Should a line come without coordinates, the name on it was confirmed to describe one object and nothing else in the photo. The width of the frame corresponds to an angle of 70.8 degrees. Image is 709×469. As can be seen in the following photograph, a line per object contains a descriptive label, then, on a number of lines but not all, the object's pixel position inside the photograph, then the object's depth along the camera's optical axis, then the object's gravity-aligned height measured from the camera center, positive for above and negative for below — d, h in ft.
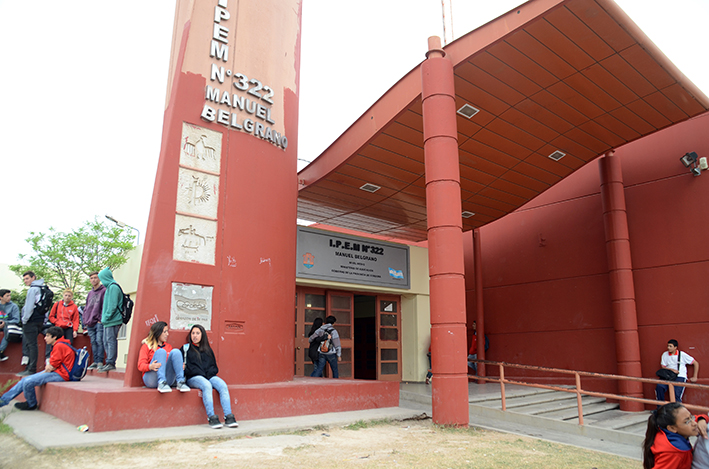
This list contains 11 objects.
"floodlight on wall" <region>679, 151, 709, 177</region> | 35.60 +11.81
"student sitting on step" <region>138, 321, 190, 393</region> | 20.08 -1.35
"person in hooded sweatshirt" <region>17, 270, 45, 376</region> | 26.40 +0.15
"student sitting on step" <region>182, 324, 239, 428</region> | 19.86 -1.84
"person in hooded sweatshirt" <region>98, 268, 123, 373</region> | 25.49 +0.96
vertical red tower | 23.17 +6.58
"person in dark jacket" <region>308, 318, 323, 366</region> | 32.63 -1.33
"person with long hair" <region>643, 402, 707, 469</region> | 11.60 -2.50
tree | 78.59 +11.85
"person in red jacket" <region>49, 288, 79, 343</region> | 27.91 +0.77
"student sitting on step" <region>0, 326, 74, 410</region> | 21.69 -1.99
